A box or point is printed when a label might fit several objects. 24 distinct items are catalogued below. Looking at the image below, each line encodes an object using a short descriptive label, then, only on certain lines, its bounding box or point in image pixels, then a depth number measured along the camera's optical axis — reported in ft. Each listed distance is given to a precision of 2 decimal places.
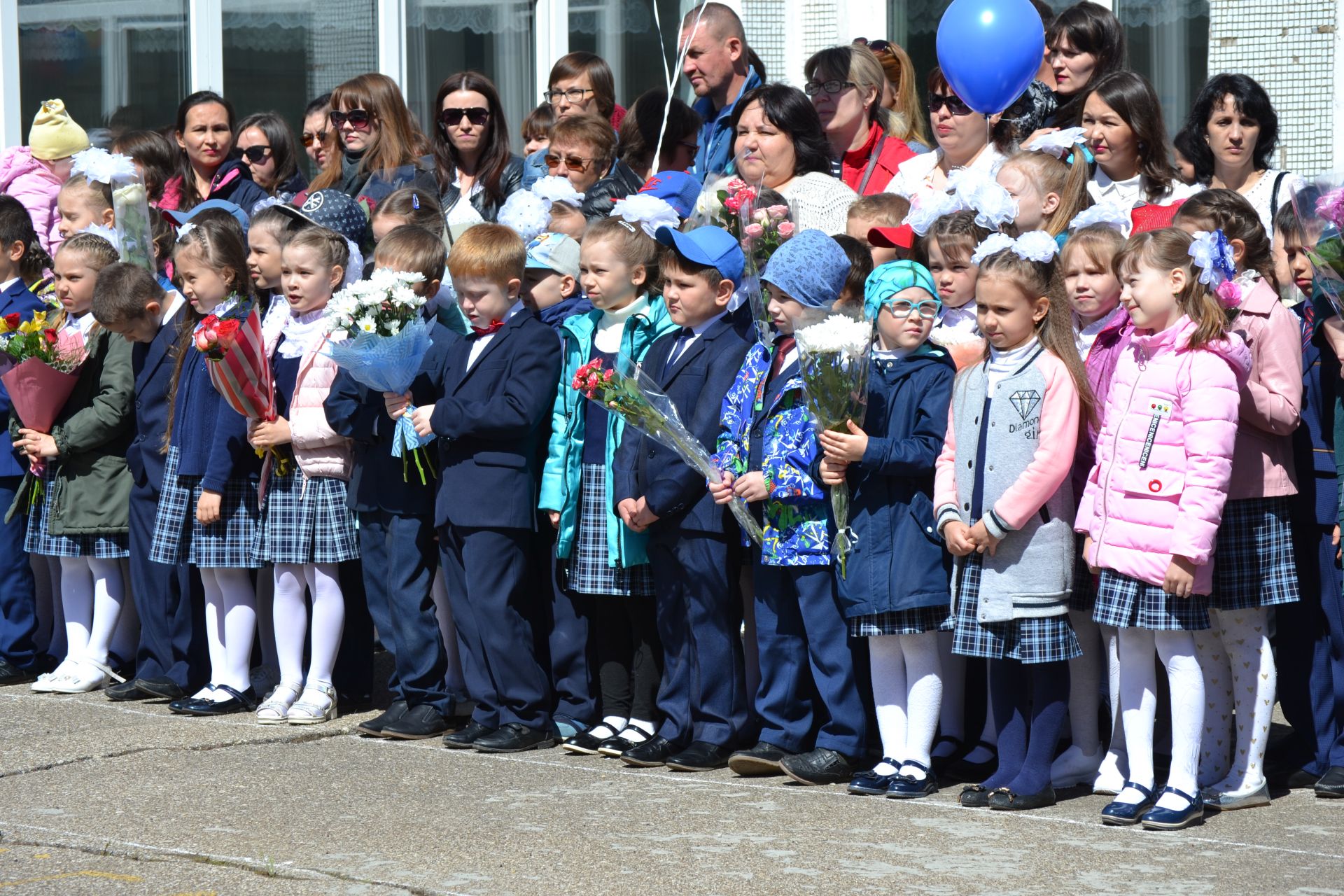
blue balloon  44.27
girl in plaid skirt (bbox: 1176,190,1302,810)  34.68
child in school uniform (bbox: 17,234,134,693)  48.73
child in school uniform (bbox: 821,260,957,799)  35.76
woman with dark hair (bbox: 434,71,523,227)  52.70
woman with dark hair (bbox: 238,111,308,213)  59.98
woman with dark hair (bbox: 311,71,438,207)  53.83
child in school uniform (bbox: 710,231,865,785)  36.88
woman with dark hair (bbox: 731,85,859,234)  44.55
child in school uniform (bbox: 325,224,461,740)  42.37
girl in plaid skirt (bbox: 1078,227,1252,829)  32.53
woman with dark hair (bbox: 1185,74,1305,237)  41.36
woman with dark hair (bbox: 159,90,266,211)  59.72
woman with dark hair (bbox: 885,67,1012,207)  45.83
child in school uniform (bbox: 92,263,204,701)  47.42
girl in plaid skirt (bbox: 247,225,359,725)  44.01
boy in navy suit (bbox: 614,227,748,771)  38.58
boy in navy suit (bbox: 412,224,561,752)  40.50
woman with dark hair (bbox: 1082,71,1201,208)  41.55
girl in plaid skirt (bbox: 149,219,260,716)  45.11
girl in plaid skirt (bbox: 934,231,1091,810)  34.17
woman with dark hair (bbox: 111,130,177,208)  59.62
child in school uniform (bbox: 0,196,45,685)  50.98
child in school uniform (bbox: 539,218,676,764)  40.19
